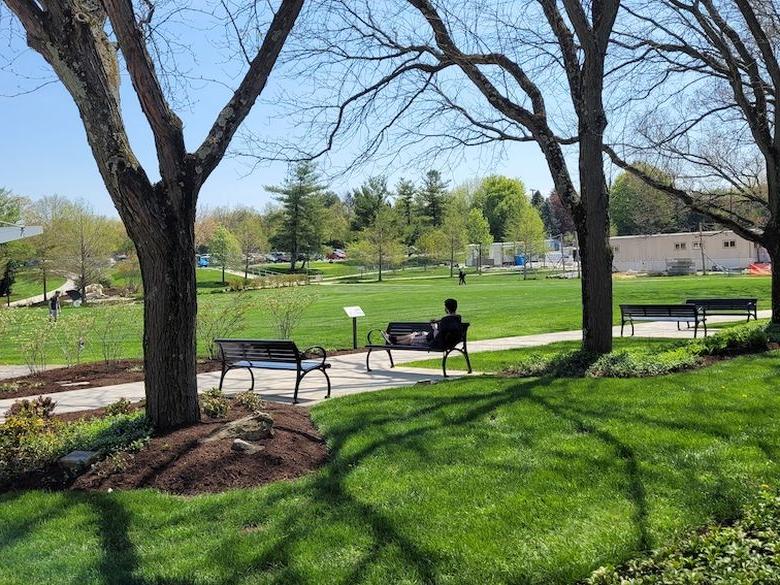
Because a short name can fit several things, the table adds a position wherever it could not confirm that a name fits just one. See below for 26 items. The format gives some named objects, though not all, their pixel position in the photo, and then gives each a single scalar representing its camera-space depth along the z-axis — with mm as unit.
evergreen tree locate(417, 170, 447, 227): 94375
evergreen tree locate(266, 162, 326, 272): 77812
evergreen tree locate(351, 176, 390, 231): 88750
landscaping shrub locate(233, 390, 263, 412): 7133
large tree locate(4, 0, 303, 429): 5719
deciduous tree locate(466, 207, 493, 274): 83438
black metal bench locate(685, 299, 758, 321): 16500
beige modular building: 59719
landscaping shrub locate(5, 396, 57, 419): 6209
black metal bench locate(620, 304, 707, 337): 14871
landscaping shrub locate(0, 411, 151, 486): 5539
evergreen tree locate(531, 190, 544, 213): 131462
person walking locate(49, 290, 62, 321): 29212
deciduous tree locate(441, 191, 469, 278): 76562
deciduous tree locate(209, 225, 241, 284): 75375
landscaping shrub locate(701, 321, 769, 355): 10391
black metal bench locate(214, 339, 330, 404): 8867
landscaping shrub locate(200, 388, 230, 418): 6801
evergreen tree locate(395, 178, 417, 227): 92750
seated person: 10414
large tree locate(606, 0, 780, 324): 12820
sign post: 13409
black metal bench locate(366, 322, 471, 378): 10469
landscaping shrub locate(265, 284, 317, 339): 15039
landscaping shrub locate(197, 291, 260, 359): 13672
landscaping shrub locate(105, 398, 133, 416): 7215
